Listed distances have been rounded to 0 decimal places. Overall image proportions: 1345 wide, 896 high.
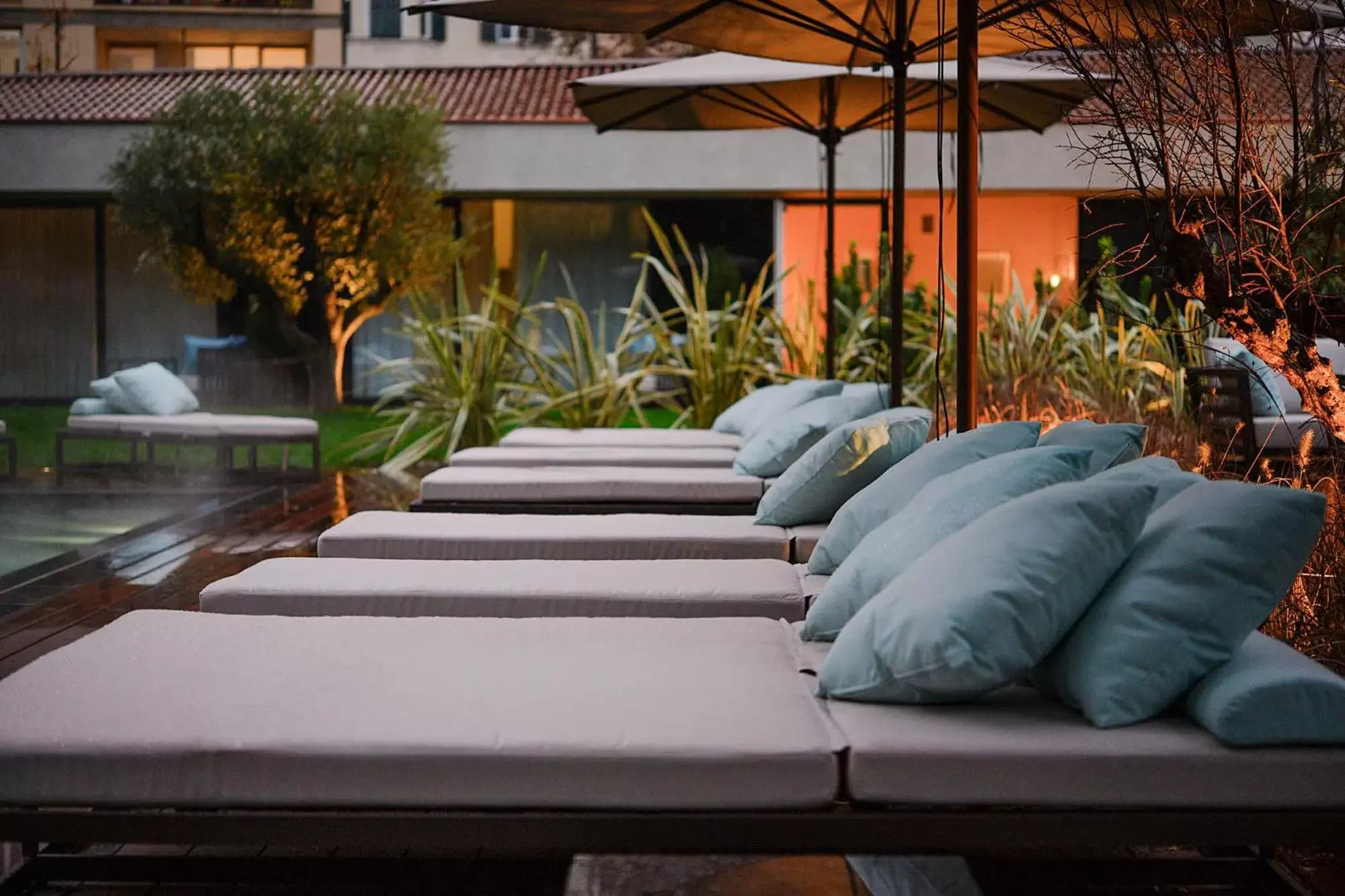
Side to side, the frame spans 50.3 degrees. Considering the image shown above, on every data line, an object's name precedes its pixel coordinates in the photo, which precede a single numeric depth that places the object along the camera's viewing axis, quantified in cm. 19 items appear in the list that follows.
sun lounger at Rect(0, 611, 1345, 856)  203
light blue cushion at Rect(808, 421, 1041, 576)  323
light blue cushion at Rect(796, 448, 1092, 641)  268
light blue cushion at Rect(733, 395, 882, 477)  540
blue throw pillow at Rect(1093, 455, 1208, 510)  241
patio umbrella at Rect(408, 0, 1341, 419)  382
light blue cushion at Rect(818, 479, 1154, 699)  213
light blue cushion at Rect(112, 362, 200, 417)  769
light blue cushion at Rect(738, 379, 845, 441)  636
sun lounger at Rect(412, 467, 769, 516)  521
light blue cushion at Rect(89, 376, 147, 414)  727
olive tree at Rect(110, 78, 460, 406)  1158
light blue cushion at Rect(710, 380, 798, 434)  734
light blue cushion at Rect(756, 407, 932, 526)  405
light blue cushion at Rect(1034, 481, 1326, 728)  211
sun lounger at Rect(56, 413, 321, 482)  702
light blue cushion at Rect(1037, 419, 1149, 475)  296
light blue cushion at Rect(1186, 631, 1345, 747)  202
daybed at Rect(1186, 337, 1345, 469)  486
